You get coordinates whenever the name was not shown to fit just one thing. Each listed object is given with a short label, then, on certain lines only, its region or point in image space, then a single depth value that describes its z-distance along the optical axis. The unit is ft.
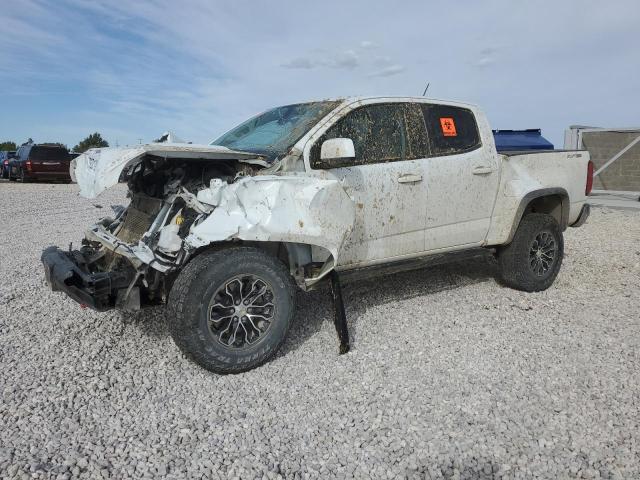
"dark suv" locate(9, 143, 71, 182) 72.84
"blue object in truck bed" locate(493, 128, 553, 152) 37.28
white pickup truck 11.87
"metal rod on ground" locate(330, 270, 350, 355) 13.62
